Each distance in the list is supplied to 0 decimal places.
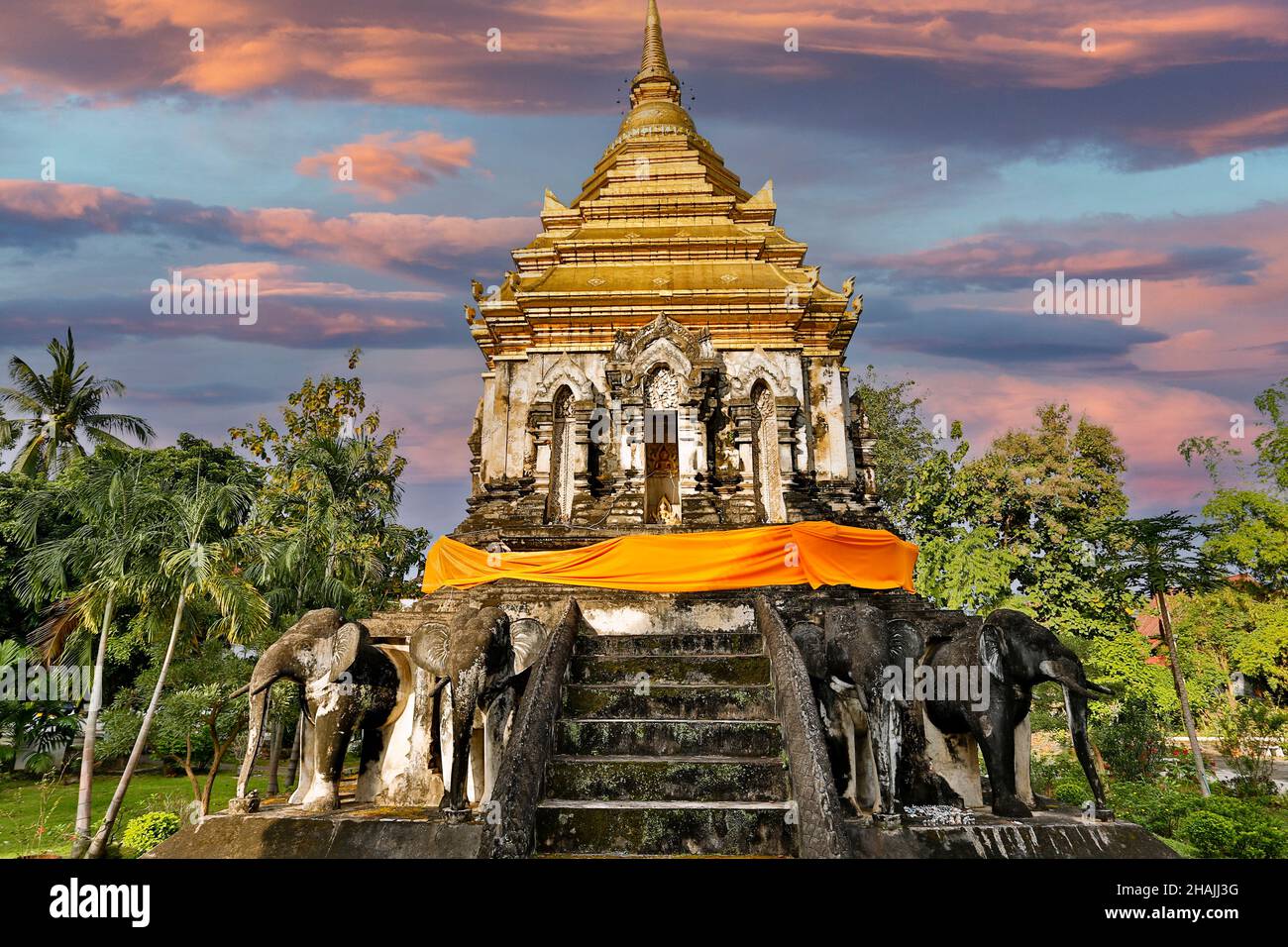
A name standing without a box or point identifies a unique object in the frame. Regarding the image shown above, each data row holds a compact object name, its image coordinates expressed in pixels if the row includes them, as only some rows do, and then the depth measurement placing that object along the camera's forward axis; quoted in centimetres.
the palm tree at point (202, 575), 1537
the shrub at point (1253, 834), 1278
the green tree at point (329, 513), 2300
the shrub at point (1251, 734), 2267
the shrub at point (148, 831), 1428
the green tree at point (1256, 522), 2364
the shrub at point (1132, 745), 2186
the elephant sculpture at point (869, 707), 770
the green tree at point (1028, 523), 2516
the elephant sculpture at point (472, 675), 780
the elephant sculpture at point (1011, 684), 834
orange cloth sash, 1177
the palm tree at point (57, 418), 3198
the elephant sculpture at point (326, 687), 893
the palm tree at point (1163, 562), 2297
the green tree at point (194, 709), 1662
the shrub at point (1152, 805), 1593
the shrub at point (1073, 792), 1820
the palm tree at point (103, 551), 1588
